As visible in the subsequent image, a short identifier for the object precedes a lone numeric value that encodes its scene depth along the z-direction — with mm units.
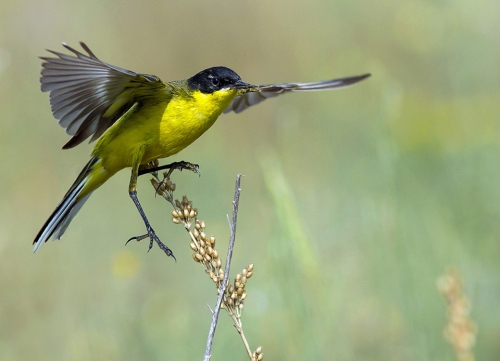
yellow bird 9078
